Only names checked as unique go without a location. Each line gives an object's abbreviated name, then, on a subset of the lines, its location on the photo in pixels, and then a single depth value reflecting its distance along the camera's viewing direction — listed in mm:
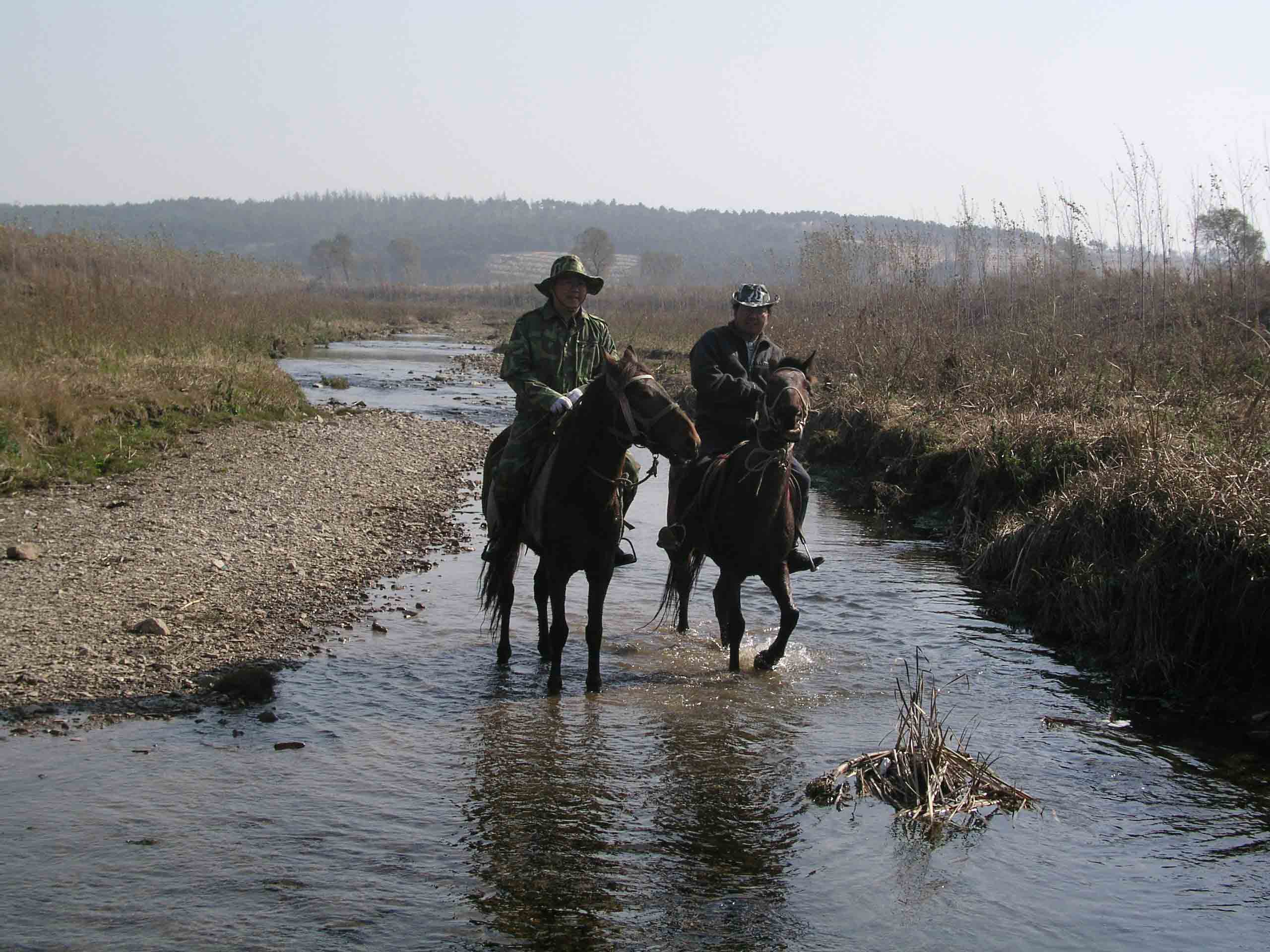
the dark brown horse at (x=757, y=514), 7699
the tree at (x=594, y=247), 115375
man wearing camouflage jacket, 7492
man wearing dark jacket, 8164
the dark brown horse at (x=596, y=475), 6492
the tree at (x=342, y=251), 147000
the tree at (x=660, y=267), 125875
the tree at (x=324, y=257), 151875
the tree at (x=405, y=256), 169988
